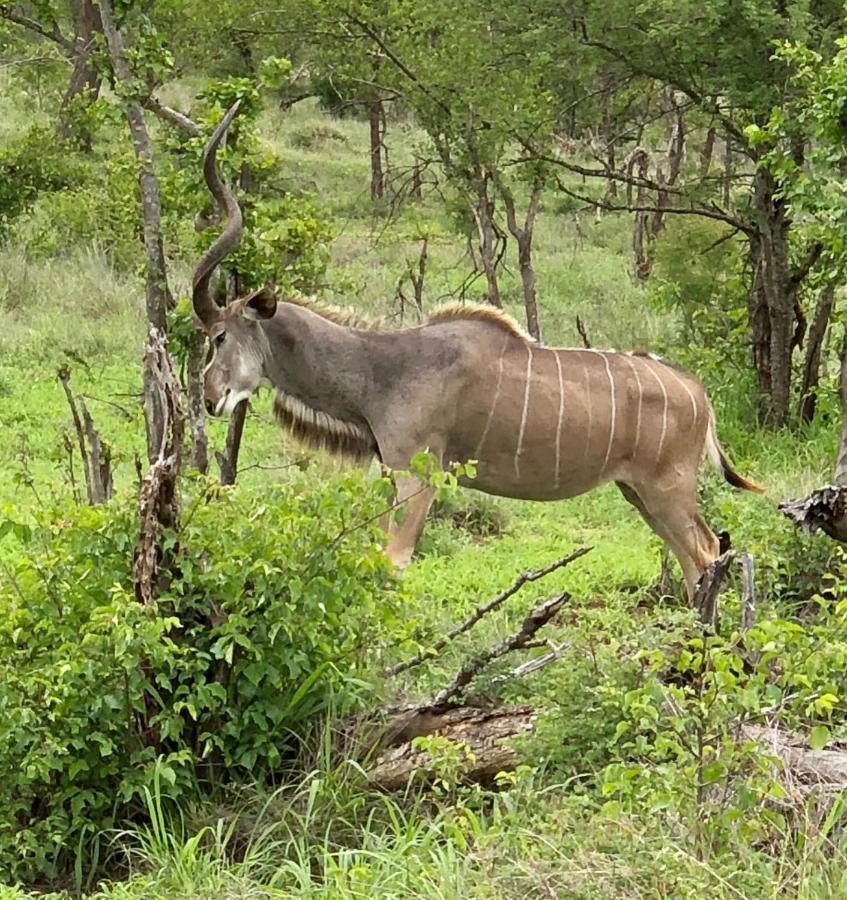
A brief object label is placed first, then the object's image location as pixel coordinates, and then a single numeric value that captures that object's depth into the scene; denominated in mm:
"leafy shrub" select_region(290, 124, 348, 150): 44812
